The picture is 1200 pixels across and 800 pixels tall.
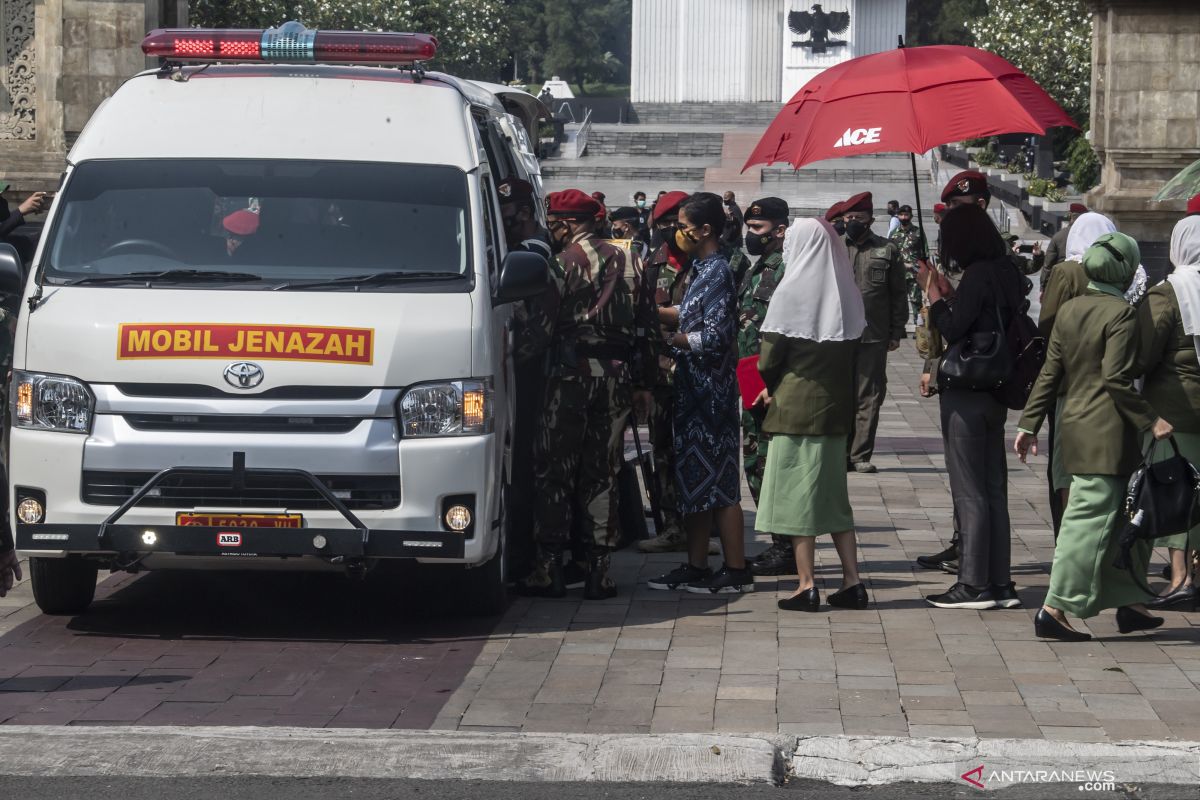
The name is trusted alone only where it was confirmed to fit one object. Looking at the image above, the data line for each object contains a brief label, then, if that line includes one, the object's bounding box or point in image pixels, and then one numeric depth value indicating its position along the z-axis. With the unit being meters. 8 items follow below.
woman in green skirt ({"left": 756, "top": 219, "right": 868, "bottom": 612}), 15.70
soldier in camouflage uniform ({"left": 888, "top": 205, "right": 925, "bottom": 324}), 31.20
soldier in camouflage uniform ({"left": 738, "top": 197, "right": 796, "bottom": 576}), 18.37
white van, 14.06
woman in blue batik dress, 16.55
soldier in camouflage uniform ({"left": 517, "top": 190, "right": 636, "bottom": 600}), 16.25
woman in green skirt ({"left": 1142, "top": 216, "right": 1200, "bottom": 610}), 15.19
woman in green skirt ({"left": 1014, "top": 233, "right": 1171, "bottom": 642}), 14.44
